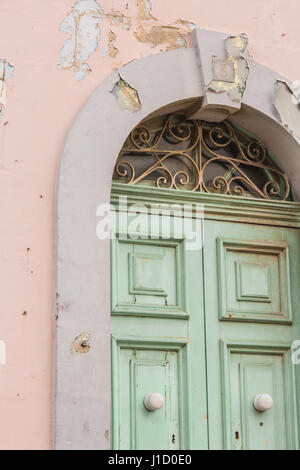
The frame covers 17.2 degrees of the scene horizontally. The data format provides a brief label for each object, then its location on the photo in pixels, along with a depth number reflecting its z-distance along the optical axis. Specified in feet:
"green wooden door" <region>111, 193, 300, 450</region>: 17.78
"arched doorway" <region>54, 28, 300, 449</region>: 16.62
